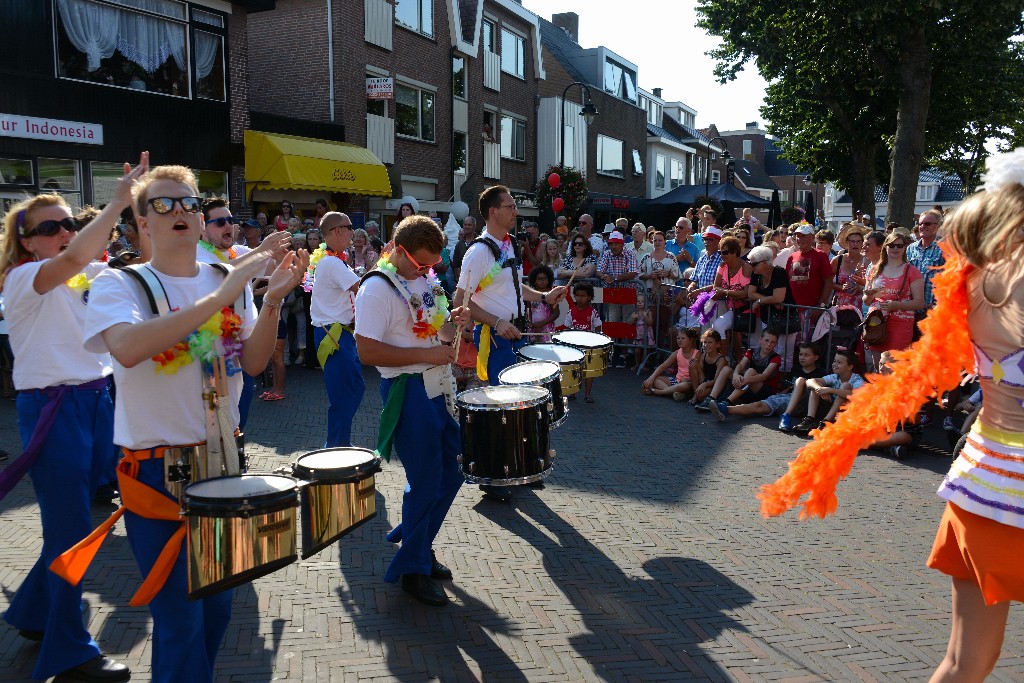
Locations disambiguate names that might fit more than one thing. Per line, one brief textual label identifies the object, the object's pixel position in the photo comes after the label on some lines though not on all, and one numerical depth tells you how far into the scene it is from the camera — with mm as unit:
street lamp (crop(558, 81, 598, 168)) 23141
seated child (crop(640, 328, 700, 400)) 10188
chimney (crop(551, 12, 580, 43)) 43031
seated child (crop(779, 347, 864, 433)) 8258
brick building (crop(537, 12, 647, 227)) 33344
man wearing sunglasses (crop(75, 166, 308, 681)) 2609
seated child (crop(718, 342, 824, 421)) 8680
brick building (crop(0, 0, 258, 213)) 14125
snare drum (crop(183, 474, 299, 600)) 2525
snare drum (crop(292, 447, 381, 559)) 3121
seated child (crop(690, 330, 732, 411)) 9625
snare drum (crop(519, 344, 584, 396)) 6214
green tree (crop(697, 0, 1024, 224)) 17641
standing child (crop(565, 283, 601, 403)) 11516
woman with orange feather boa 2465
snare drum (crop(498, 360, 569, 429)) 5375
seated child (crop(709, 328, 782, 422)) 9359
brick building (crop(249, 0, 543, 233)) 21688
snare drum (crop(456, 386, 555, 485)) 4516
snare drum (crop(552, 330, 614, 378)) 7035
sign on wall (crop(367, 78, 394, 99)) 22125
